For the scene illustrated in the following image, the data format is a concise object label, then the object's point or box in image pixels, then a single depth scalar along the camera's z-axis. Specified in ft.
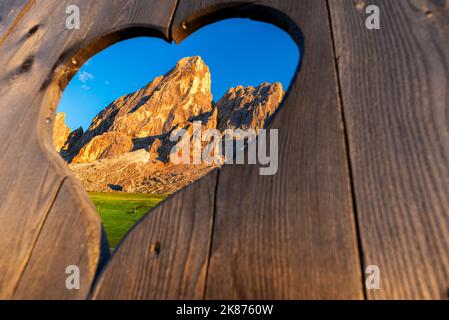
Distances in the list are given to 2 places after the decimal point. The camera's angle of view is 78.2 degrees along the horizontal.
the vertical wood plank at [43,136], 1.82
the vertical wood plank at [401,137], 1.45
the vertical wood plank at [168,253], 1.60
